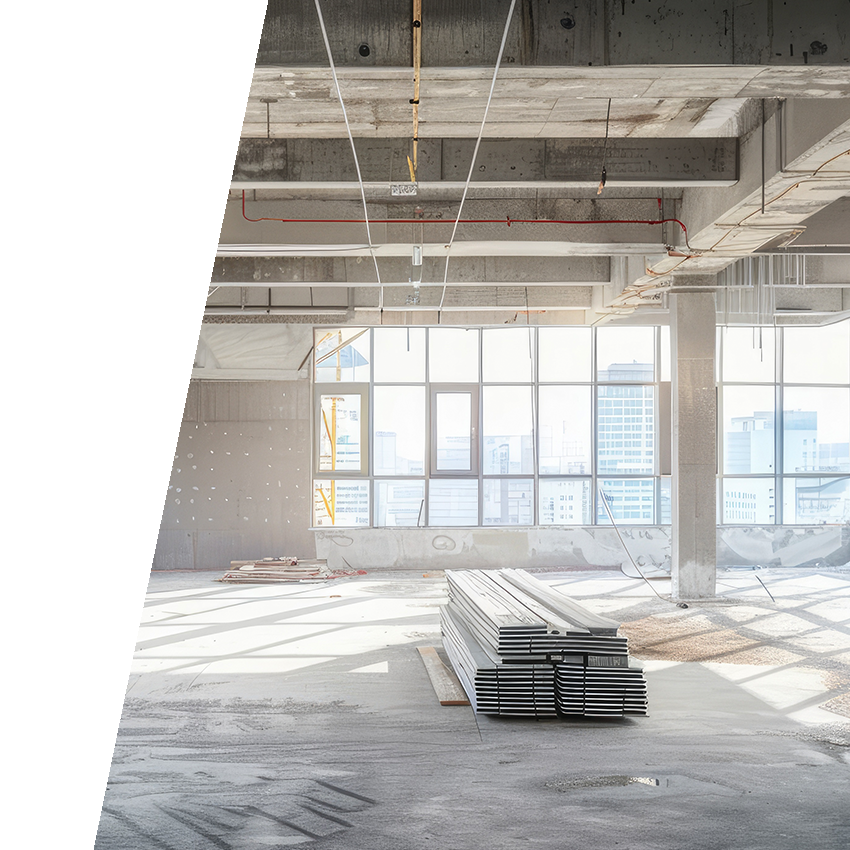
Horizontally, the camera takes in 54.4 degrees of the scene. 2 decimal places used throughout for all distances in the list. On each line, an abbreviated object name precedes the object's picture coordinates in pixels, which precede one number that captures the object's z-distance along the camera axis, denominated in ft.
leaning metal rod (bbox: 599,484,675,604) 43.66
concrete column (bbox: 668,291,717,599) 42.22
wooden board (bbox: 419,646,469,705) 24.76
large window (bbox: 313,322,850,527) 61.00
